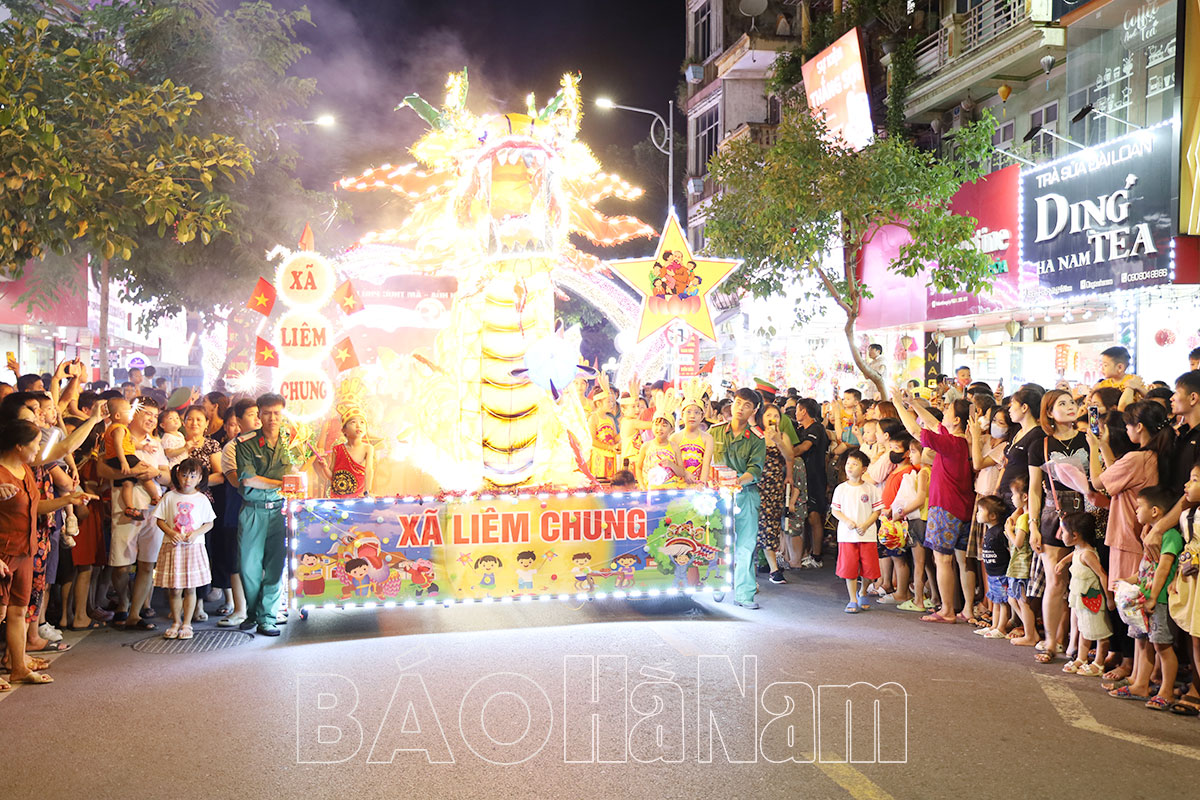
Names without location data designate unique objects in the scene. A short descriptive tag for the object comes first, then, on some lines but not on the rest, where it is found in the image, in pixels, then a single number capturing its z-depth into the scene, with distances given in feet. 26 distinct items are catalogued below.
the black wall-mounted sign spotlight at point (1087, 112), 45.50
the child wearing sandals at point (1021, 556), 24.21
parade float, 25.67
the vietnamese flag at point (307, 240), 34.09
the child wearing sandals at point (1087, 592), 21.75
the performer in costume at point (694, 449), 28.58
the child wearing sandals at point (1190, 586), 18.84
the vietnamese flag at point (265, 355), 32.94
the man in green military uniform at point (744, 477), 28.22
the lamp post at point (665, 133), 63.54
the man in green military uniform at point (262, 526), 25.53
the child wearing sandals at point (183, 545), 25.45
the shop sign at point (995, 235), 52.60
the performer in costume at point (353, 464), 27.84
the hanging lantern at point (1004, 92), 55.83
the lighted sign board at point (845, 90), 64.54
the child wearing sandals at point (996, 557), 25.05
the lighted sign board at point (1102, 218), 42.86
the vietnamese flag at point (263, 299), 33.14
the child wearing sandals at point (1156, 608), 19.51
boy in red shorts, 28.53
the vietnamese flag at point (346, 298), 34.09
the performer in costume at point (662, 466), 28.63
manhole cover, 24.09
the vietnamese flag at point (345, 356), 35.12
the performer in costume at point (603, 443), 36.05
